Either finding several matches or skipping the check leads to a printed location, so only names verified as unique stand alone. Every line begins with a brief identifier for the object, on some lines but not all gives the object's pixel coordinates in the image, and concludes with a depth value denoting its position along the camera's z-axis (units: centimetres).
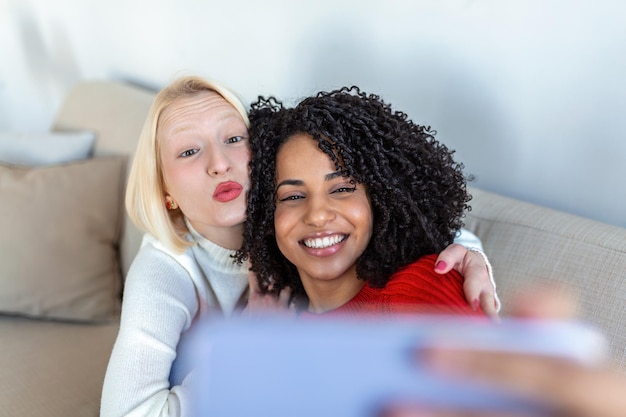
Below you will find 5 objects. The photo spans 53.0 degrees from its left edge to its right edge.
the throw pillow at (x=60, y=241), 170
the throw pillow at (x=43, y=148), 195
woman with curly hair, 102
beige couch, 104
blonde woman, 110
